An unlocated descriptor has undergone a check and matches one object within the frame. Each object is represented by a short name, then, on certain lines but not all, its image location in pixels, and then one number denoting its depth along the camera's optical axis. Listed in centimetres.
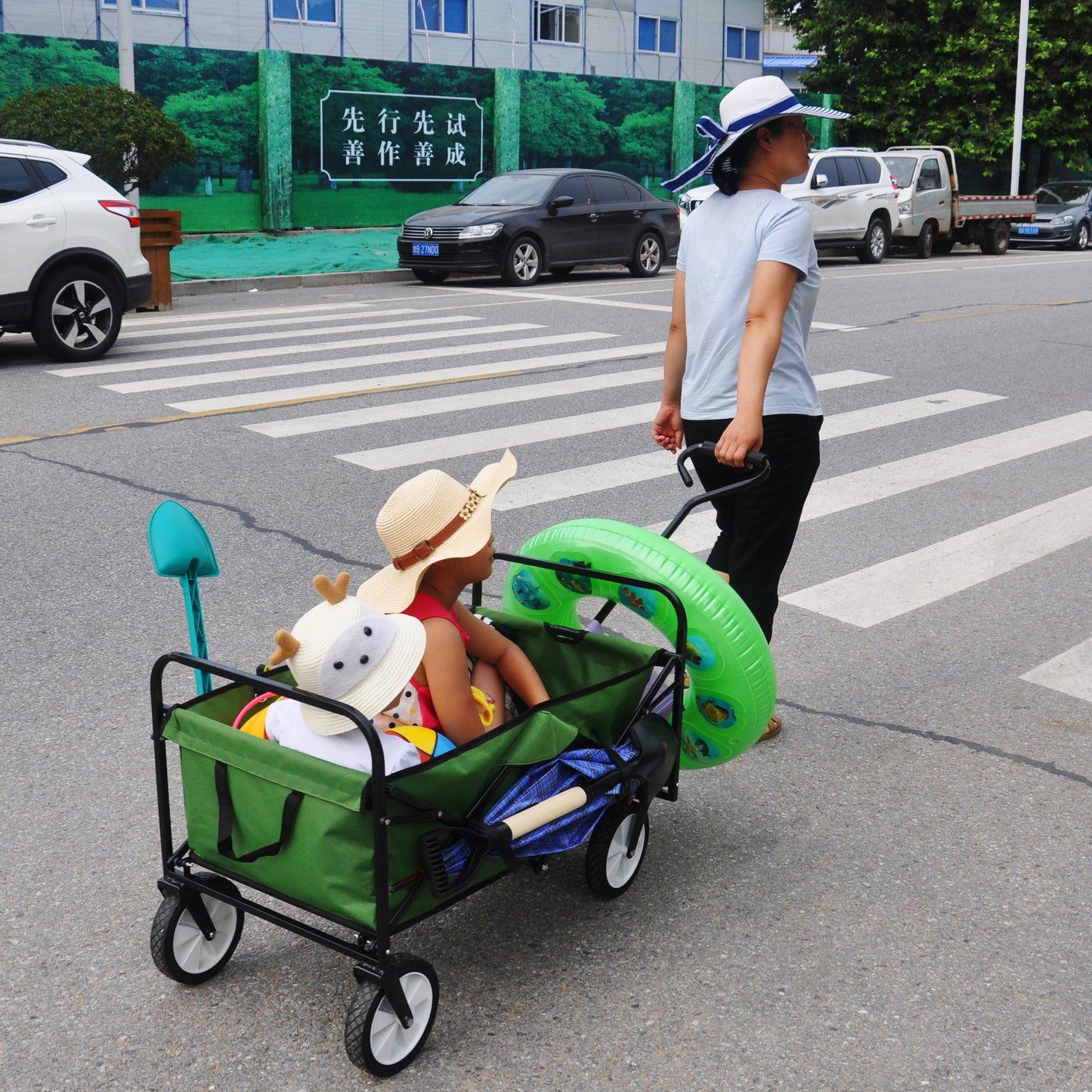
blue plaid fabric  277
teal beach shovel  292
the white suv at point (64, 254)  1065
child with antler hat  256
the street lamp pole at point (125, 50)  1694
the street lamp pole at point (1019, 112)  3086
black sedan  1761
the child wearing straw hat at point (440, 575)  289
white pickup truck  2441
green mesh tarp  1939
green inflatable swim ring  323
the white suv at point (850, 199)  2209
